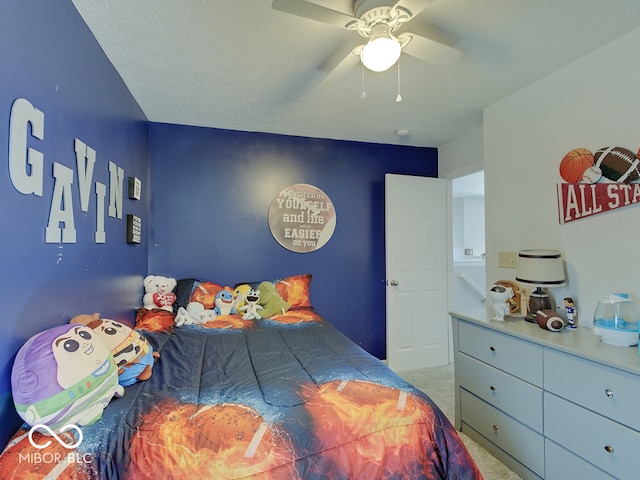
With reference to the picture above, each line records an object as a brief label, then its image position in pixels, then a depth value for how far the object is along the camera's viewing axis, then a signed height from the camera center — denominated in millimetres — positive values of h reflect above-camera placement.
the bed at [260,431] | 923 -594
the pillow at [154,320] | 2219 -531
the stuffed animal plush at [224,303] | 2584 -455
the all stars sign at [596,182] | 1649 +368
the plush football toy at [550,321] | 1748 -406
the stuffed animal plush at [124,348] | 1329 -437
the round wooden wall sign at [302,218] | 3082 +289
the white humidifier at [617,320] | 1486 -355
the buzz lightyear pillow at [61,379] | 959 -418
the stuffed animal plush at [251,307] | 2528 -484
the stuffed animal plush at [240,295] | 2643 -403
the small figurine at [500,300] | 1993 -328
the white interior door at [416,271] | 3193 -247
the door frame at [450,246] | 3361 +15
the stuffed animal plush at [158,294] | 2547 -379
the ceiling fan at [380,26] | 1204 +909
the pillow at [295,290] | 2848 -388
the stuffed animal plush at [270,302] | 2584 -452
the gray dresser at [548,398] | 1325 -751
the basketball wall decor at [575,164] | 1840 +495
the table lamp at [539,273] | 1857 -152
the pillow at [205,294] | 2600 -385
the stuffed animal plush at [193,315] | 2355 -517
